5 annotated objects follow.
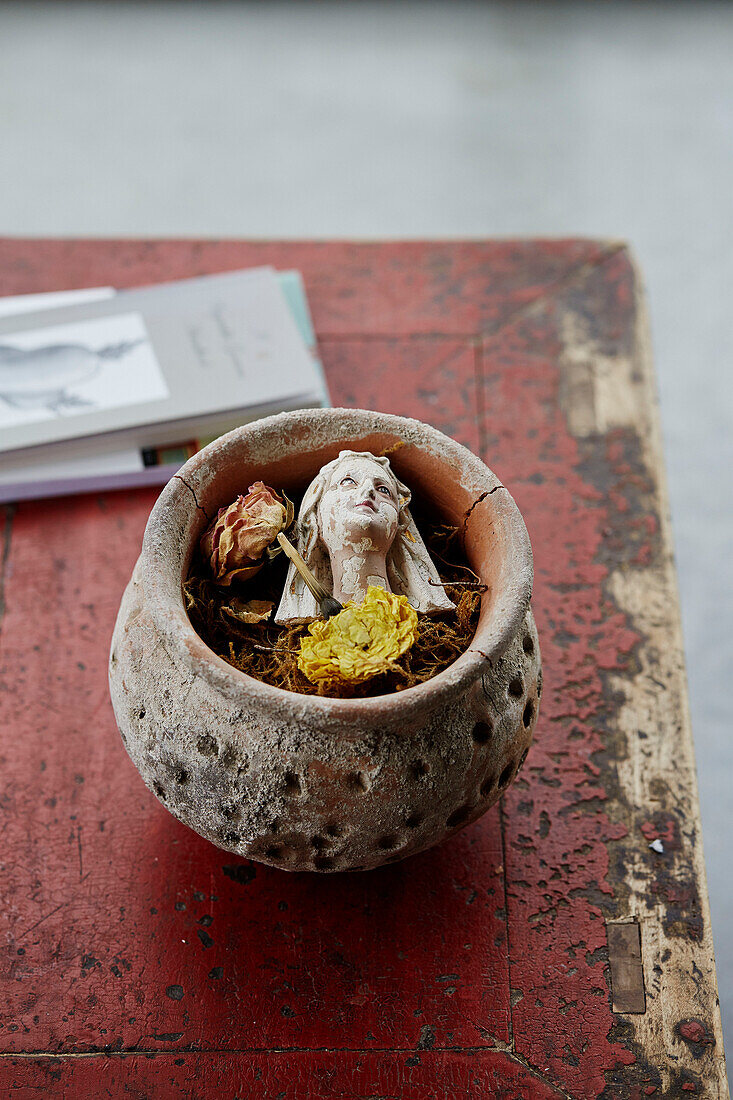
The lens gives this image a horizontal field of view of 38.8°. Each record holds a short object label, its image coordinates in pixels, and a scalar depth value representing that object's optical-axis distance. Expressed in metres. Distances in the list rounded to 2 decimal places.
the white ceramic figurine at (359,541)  0.85
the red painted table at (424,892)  0.94
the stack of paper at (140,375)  1.28
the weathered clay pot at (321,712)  0.79
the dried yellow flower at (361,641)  0.78
